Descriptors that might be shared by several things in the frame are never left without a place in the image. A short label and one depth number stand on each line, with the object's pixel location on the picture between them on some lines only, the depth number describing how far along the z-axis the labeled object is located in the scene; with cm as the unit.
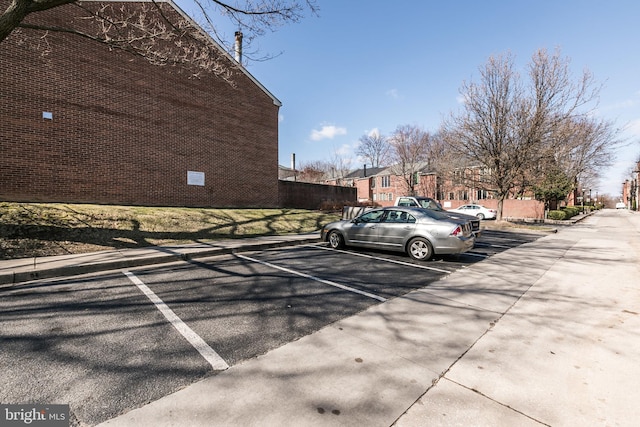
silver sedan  718
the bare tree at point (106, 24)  593
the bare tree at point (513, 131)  1692
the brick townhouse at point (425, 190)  2960
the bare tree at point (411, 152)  3853
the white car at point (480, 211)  2750
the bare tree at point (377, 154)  6054
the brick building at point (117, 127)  1085
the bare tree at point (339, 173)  6223
